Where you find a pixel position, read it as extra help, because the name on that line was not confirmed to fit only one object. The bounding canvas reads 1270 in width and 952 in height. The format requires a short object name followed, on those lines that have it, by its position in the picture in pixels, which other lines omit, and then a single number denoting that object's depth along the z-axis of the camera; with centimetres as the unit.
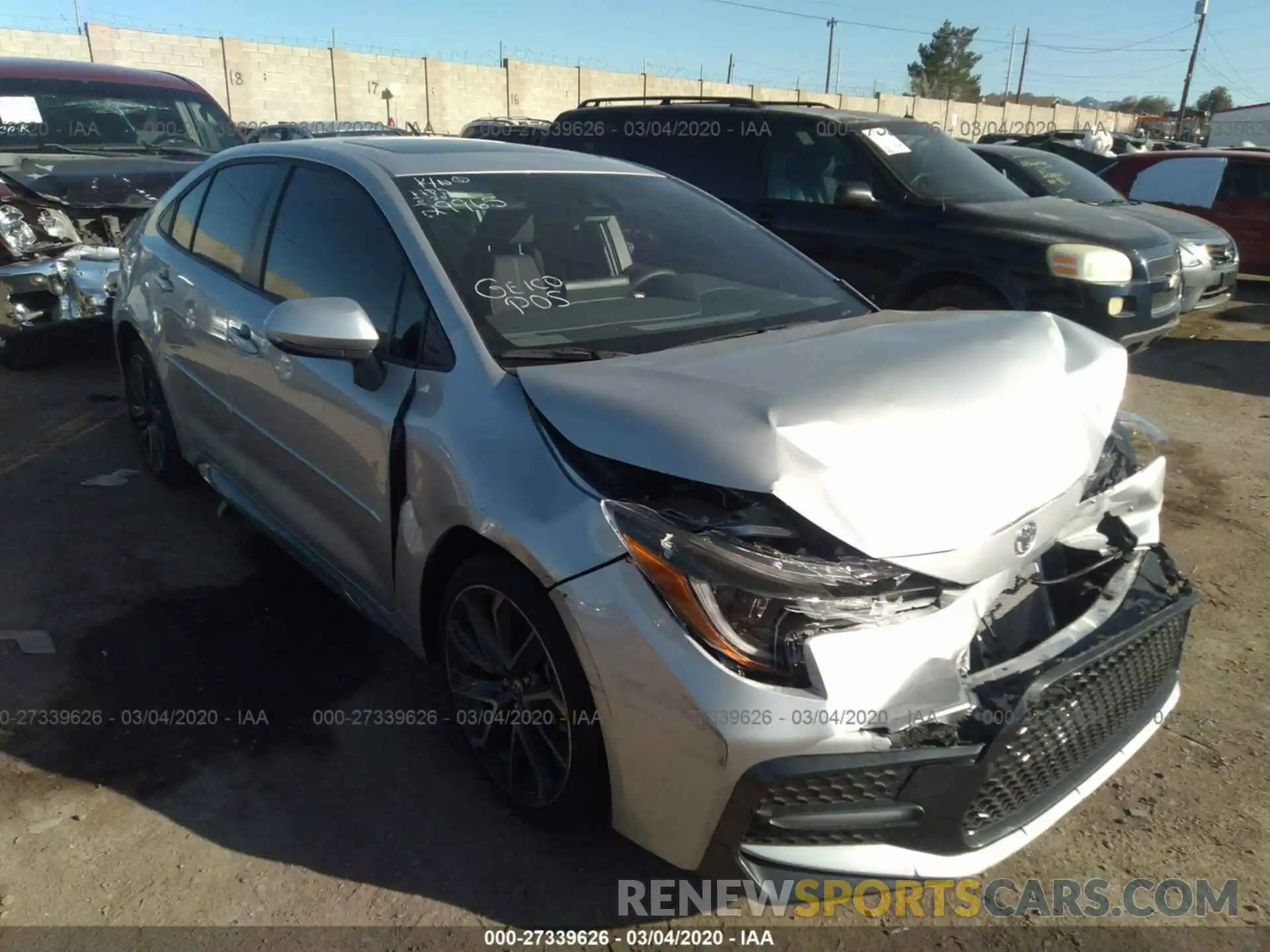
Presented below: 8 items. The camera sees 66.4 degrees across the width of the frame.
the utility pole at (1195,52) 4897
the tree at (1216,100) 7725
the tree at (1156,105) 8600
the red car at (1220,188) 1098
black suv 608
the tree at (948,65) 6838
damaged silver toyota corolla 193
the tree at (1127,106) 8809
